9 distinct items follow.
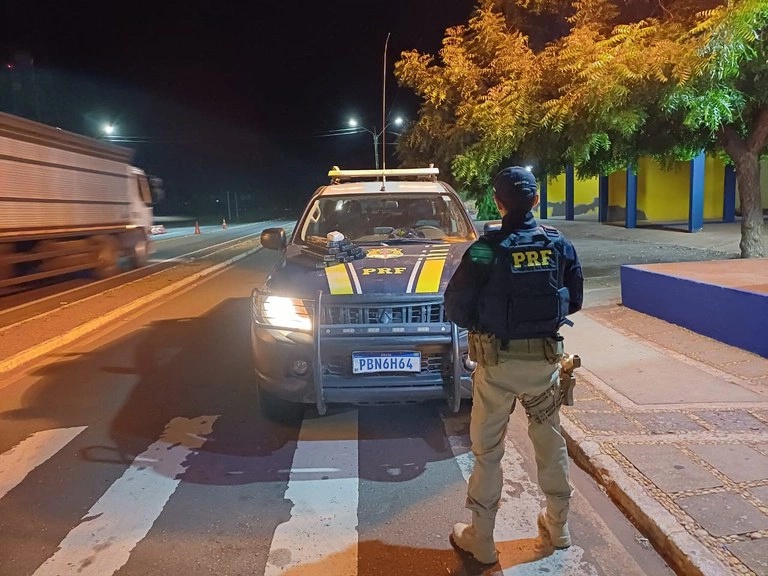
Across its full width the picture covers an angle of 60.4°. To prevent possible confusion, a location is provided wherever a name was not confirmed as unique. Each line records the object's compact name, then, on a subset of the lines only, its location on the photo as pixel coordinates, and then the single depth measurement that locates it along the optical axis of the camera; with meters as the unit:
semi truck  11.20
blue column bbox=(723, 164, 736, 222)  22.00
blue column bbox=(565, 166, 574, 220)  28.58
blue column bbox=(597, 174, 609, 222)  25.59
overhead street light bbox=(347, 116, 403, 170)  28.16
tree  7.84
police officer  3.02
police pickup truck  4.36
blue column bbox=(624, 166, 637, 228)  22.03
